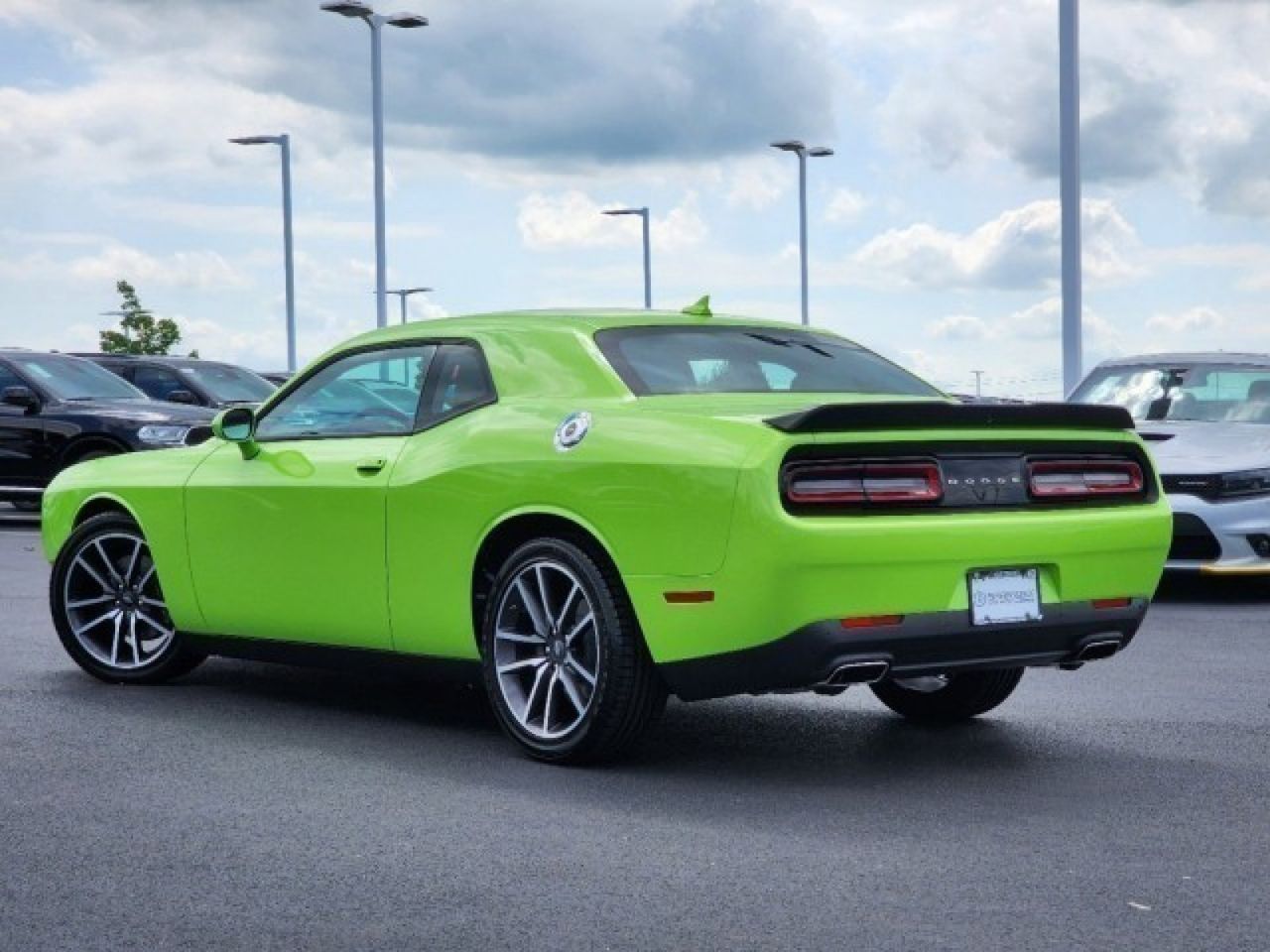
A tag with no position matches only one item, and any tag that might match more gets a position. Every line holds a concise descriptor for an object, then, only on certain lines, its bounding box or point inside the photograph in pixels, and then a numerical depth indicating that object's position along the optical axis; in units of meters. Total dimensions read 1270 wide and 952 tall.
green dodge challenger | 6.14
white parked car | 12.02
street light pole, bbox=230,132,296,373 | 40.53
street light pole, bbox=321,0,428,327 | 32.03
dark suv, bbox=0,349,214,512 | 18.83
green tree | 68.06
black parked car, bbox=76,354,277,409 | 24.78
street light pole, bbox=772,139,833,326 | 46.94
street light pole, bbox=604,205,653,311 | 52.12
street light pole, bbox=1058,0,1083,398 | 22.62
